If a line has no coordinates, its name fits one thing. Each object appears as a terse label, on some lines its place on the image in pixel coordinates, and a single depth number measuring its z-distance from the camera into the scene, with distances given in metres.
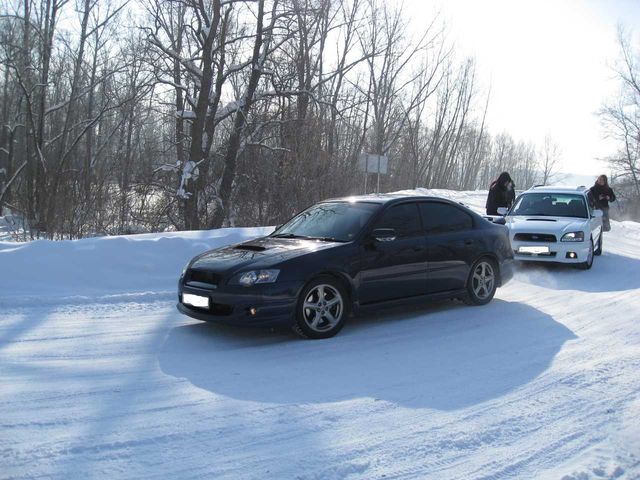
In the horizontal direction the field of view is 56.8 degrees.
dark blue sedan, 6.00
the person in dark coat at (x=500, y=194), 14.16
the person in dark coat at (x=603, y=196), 15.60
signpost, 17.64
